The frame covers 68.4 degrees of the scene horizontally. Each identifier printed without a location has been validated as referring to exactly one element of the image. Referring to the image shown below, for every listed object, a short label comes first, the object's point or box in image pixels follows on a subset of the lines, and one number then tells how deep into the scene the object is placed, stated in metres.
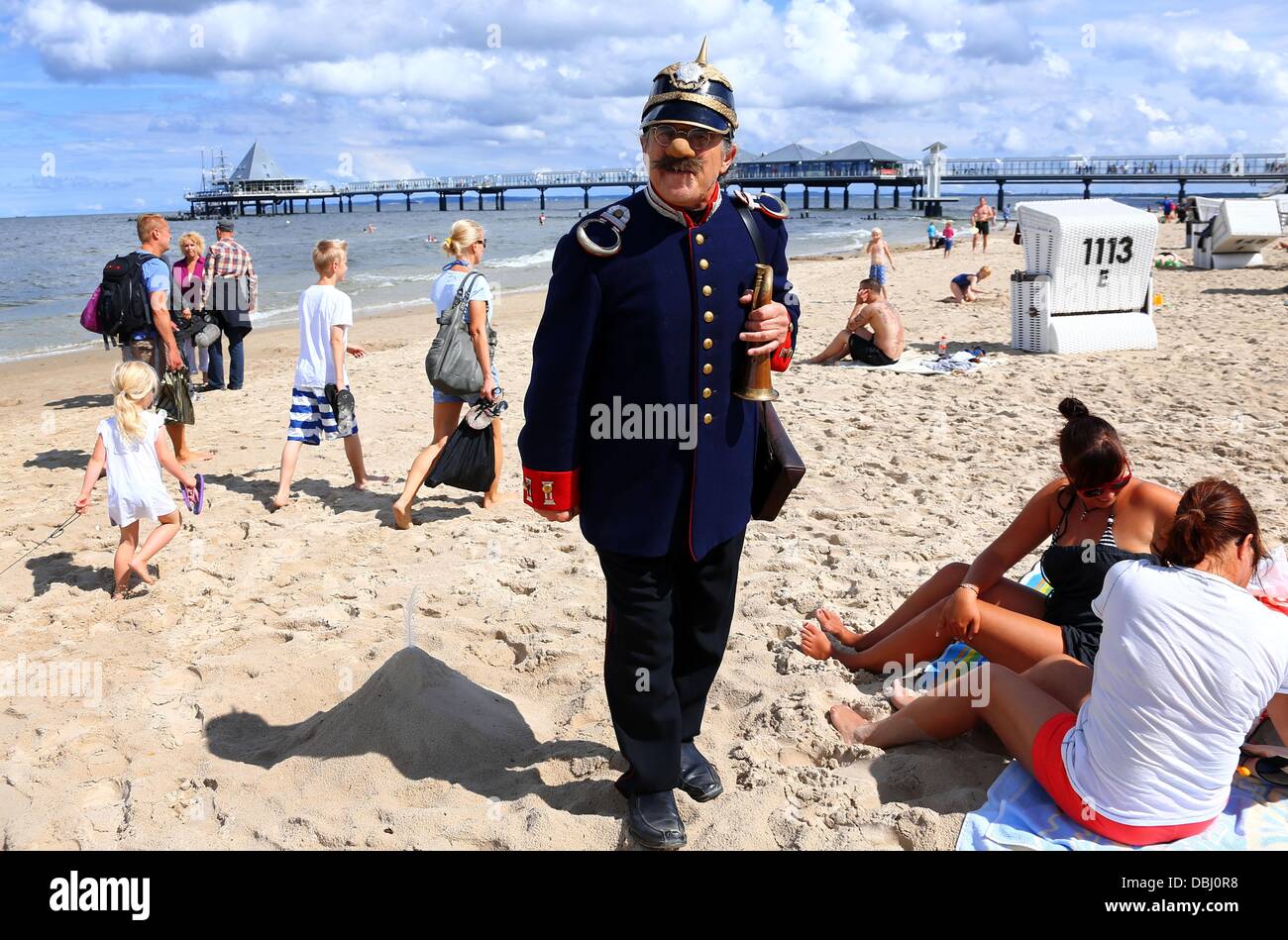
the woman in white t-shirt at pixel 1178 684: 2.38
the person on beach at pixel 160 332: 6.89
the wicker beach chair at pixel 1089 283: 10.14
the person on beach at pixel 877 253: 15.02
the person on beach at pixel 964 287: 15.05
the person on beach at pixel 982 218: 28.41
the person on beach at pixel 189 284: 9.10
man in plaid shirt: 9.49
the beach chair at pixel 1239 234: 17.50
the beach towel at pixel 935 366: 9.79
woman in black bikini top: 3.25
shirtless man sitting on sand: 10.15
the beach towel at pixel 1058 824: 2.61
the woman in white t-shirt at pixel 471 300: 5.51
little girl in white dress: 4.71
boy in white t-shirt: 5.93
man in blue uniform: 2.53
